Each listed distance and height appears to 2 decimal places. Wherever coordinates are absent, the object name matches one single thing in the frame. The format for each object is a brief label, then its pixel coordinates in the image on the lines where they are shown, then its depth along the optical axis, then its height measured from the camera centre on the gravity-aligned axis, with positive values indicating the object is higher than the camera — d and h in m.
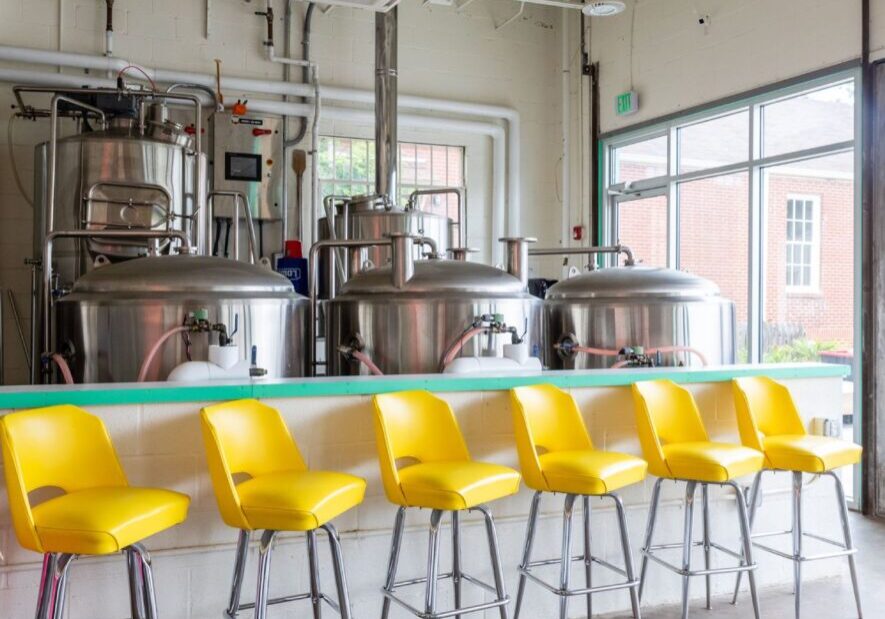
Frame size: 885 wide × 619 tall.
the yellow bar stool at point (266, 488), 2.06 -0.46
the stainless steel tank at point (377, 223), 5.77 +0.56
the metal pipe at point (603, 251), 4.93 +0.33
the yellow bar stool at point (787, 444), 2.87 -0.47
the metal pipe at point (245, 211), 5.87 +0.66
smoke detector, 5.25 +1.85
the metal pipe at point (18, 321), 5.62 -0.11
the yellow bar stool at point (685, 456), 2.70 -0.47
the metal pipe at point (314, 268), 4.18 +0.19
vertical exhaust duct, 6.04 +1.40
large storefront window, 4.93 +0.64
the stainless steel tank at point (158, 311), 3.60 -0.03
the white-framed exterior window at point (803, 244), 5.20 +0.40
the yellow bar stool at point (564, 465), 2.49 -0.47
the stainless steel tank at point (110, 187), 5.02 +0.70
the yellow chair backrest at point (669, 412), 2.93 -0.37
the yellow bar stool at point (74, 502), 1.83 -0.45
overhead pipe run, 5.65 +1.61
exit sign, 6.58 +1.58
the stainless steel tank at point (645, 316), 4.30 -0.05
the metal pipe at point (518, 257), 4.38 +0.26
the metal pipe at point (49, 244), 3.99 +0.29
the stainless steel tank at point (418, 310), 3.92 -0.02
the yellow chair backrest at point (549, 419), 2.66 -0.36
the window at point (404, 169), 6.73 +1.11
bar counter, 2.43 -0.56
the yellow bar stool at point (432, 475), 2.29 -0.46
